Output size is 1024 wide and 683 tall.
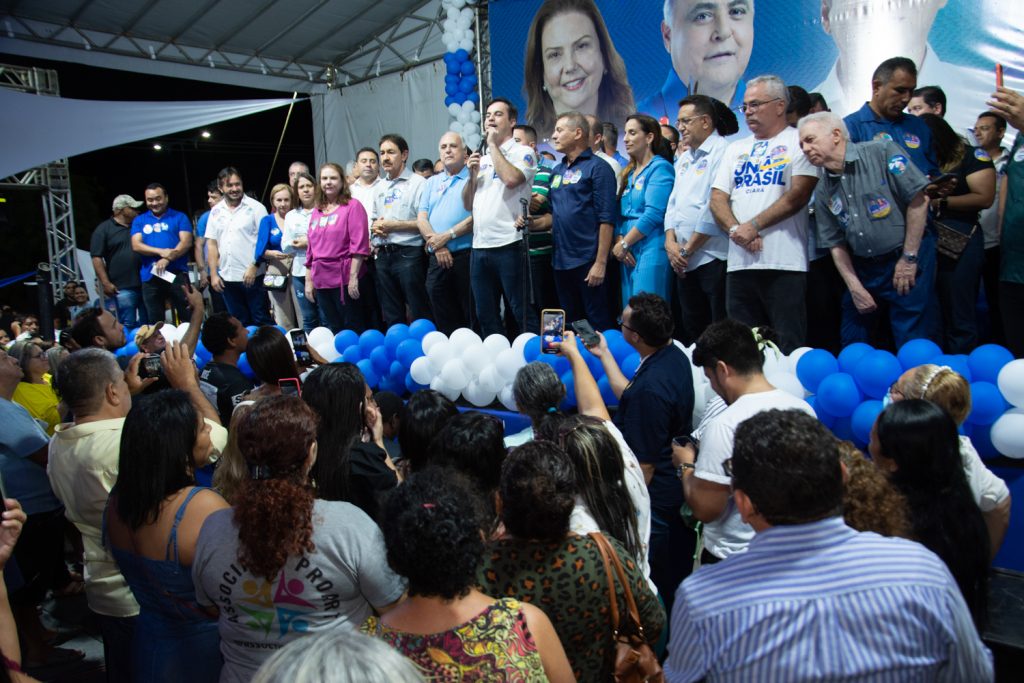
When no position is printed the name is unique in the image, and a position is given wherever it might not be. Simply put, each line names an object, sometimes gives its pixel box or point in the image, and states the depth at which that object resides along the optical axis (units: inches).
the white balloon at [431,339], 180.1
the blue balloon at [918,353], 119.7
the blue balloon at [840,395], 121.2
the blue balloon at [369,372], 193.0
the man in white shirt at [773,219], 143.5
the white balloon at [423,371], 177.2
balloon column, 297.6
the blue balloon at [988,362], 114.7
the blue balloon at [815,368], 126.1
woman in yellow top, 144.6
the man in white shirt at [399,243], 217.5
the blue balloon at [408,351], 182.5
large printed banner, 208.1
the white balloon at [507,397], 164.4
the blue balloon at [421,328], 188.4
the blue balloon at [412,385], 181.8
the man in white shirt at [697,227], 161.5
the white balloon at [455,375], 172.9
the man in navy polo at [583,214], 177.3
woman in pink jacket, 222.4
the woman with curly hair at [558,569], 60.2
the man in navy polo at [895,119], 144.8
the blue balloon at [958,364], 117.3
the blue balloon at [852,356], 123.6
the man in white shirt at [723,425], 79.9
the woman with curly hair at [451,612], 49.6
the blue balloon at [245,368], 205.3
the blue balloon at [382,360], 190.9
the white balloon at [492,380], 167.2
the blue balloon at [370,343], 195.8
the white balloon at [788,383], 129.6
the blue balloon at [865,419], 117.5
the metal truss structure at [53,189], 353.7
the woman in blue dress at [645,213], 174.4
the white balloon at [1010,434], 108.4
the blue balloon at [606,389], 149.6
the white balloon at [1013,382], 108.6
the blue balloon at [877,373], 118.1
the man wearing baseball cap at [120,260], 281.3
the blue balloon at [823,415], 125.6
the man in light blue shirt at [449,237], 204.1
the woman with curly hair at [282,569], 60.9
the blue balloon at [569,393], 151.2
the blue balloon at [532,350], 158.4
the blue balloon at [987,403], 112.0
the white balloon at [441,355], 175.9
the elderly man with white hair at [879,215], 134.3
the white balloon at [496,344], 172.1
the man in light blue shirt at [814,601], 44.5
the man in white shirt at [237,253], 258.5
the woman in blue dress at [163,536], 70.8
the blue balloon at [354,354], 196.1
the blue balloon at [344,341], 202.4
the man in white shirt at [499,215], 188.1
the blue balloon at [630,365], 146.9
